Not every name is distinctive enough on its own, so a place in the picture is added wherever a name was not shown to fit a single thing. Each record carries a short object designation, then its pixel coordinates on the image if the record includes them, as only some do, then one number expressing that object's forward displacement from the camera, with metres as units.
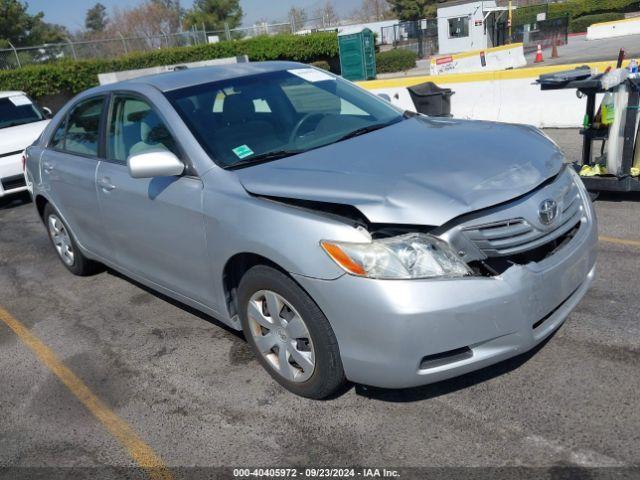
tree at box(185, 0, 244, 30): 61.03
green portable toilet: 28.09
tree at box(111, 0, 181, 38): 83.00
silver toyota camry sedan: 2.62
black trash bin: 9.30
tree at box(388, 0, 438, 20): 71.62
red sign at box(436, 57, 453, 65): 24.08
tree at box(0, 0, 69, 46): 41.19
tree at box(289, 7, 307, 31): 40.51
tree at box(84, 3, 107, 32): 99.69
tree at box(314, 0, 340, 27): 101.94
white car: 8.80
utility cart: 5.58
